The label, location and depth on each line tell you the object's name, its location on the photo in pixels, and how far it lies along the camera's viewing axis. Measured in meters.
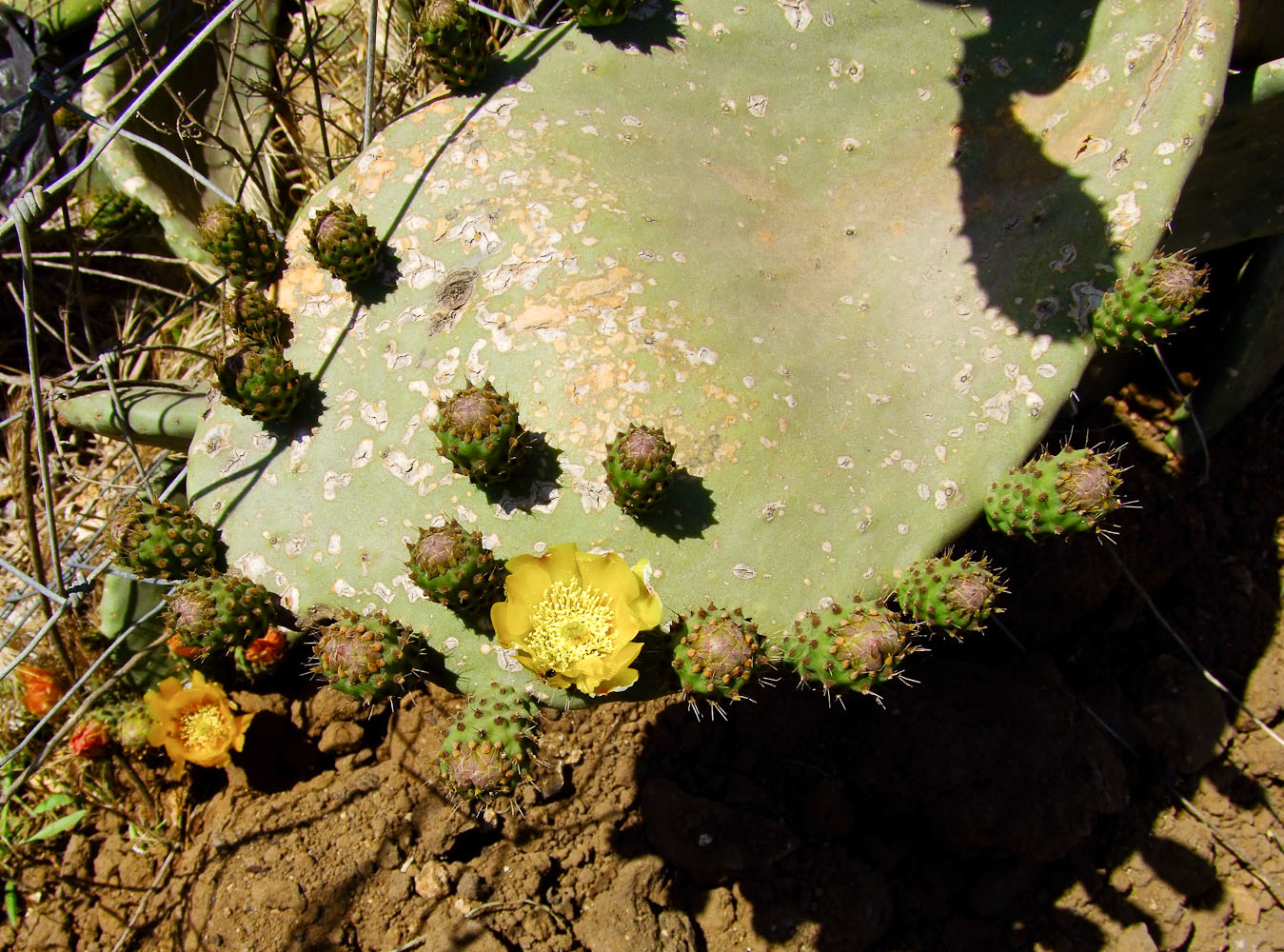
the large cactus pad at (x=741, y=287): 0.49
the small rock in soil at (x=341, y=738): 0.71
